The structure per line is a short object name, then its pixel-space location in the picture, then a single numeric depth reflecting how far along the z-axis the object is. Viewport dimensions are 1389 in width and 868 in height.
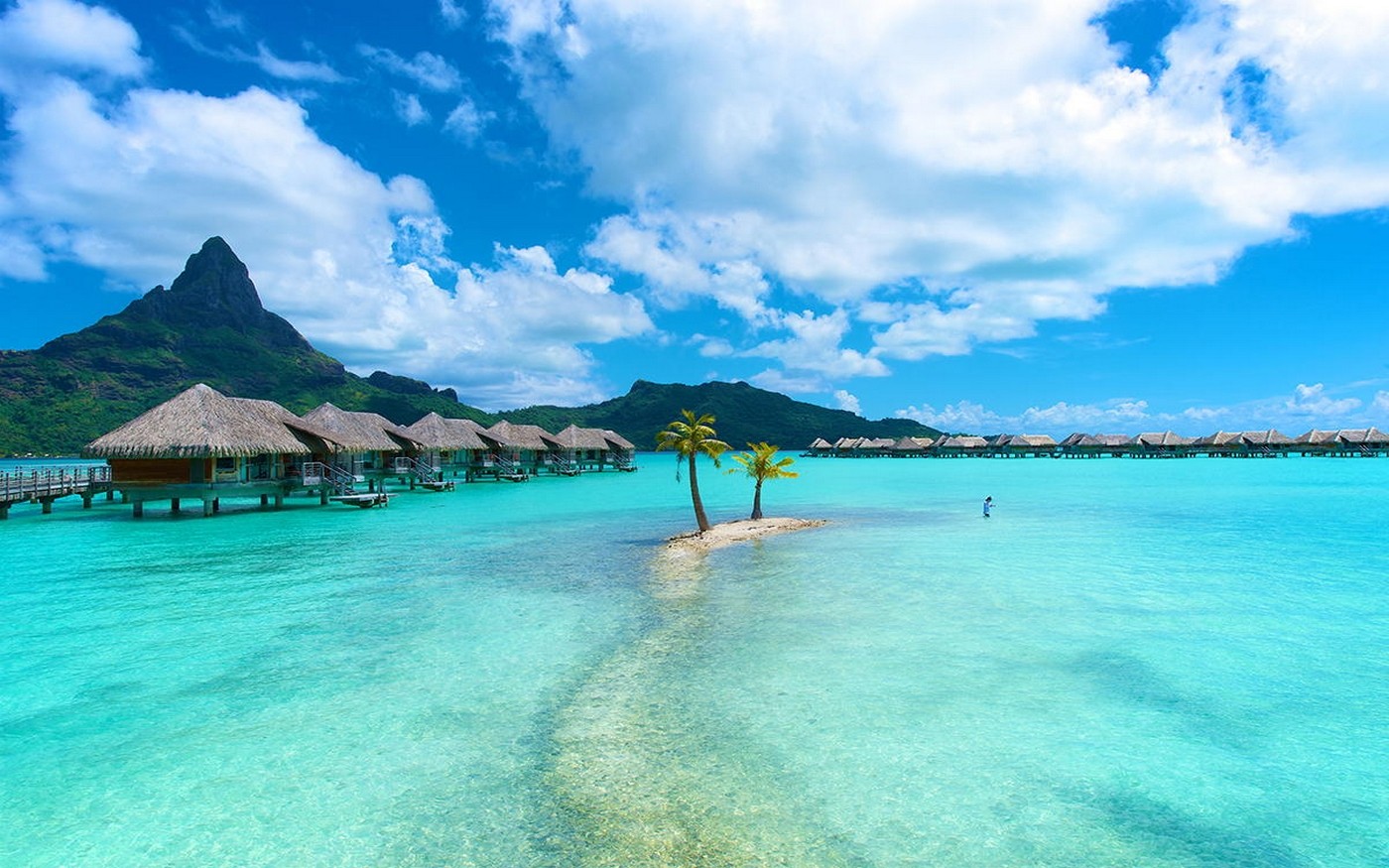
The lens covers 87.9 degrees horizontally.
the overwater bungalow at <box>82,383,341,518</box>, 27.92
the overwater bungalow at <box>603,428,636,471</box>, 73.75
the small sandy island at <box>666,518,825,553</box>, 22.28
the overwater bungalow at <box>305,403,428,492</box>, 36.97
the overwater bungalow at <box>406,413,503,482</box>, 50.40
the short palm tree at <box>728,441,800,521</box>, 27.97
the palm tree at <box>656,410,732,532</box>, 23.69
